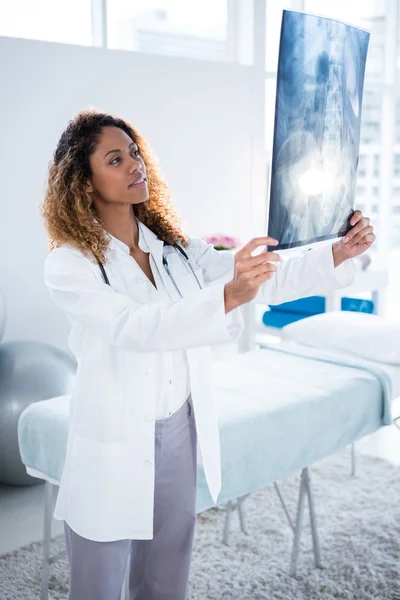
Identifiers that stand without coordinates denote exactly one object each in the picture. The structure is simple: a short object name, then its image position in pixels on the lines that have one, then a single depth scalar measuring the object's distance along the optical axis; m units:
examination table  1.90
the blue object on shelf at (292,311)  4.20
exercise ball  2.86
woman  1.38
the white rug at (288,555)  2.24
